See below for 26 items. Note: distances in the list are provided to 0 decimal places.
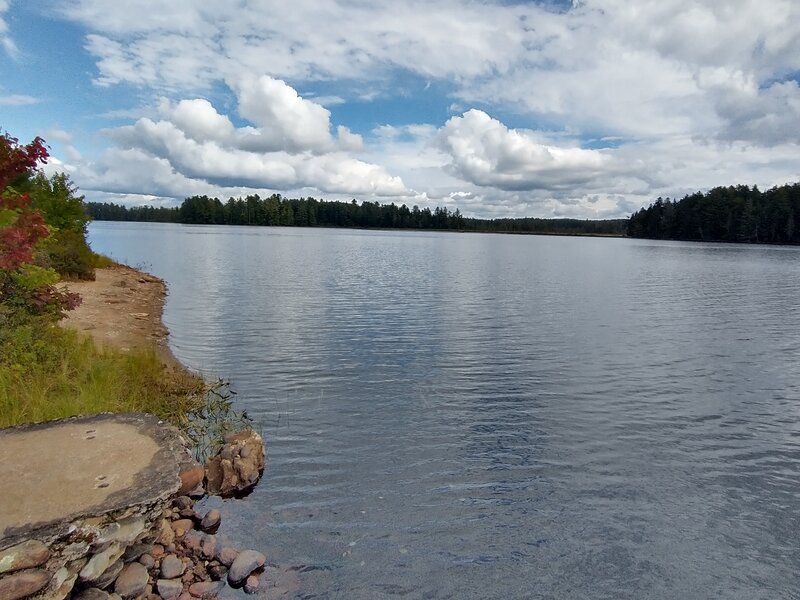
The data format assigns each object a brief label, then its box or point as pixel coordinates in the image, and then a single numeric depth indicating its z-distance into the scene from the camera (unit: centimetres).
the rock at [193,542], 737
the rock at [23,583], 540
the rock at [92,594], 593
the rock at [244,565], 693
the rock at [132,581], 627
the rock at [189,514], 806
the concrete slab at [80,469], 629
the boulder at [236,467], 914
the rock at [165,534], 716
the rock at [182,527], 759
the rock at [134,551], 664
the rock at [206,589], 666
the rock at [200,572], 698
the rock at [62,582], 573
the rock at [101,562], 608
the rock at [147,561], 669
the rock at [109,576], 618
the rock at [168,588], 641
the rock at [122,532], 623
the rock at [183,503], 818
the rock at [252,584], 680
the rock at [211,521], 799
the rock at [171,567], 671
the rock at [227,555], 723
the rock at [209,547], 730
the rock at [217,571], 705
